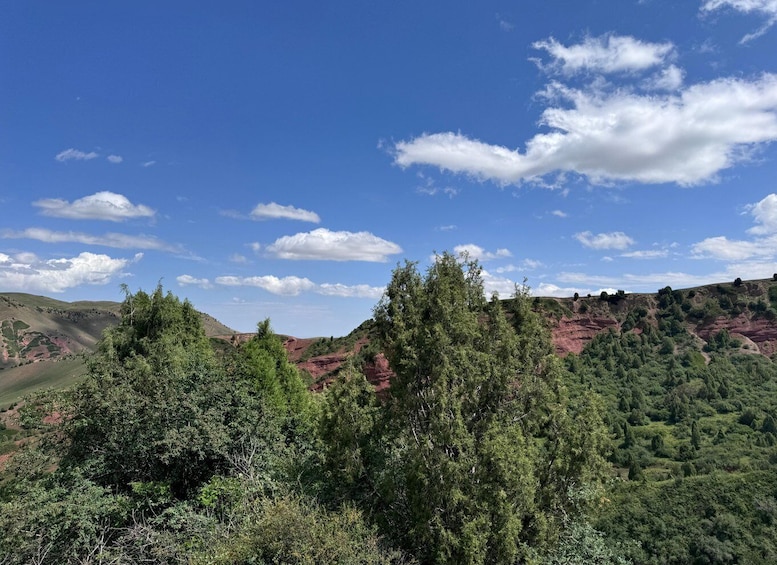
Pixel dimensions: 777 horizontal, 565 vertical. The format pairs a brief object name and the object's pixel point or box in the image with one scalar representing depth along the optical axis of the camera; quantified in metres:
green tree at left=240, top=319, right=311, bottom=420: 20.59
